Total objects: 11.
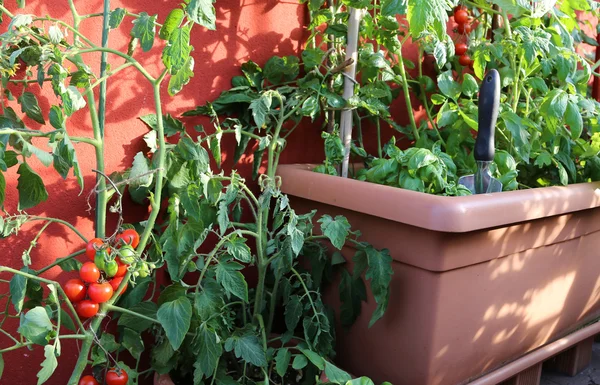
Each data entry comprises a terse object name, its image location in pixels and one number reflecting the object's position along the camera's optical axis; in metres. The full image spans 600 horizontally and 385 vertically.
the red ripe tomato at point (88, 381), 1.01
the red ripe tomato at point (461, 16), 1.68
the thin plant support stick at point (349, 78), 1.36
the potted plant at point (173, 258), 0.91
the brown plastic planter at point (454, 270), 1.10
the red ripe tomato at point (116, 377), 1.01
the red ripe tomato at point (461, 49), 1.68
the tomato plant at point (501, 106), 1.33
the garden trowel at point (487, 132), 1.24
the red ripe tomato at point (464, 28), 1.70
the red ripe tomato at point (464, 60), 1.68
